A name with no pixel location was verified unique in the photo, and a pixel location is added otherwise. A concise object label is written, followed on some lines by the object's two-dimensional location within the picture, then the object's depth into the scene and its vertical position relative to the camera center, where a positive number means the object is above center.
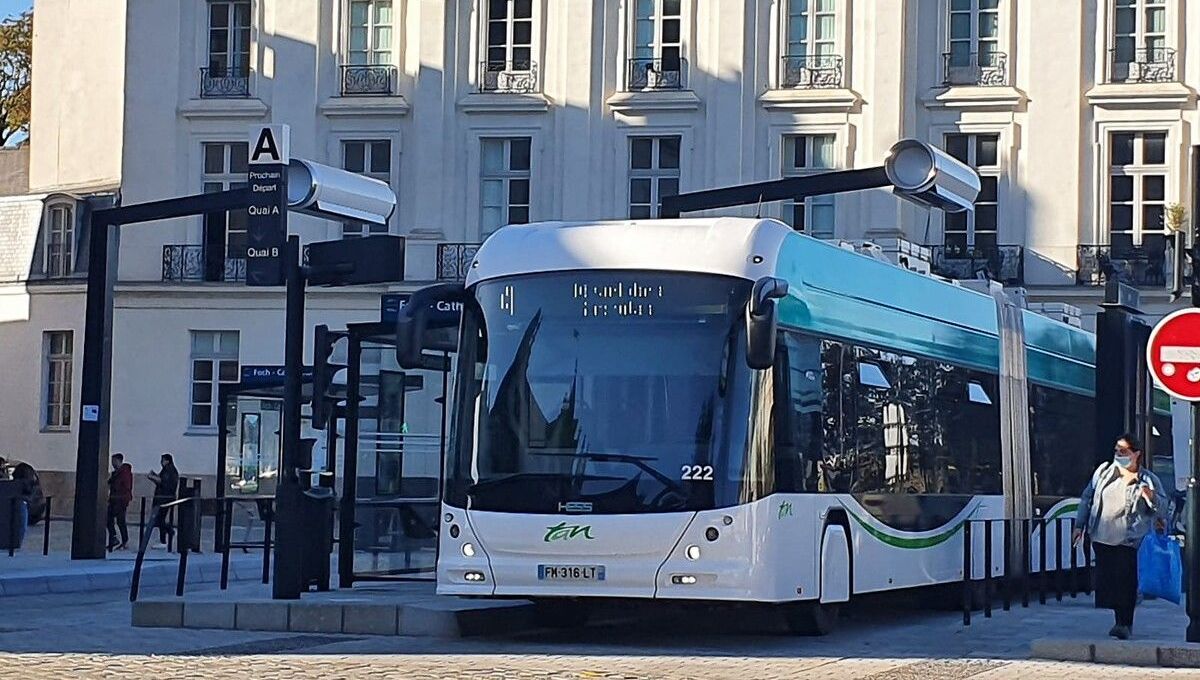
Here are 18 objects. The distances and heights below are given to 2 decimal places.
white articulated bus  14.93 +0.02
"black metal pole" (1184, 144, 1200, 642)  15.09 -0.49
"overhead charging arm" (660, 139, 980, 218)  19.55 +2.29
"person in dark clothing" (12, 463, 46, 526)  38.91 -1.51
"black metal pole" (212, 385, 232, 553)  29.45 -0.45
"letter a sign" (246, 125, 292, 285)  19.05 +1.83
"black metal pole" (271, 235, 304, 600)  17.39 -0.48
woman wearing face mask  16.20 -0.64
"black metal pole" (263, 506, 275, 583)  21.03 -1.38
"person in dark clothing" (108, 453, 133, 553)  34.09 -1.33
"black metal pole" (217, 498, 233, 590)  20.59 -1.23
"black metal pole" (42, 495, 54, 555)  28.29 -1.74
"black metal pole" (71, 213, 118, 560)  25.86 +0.19
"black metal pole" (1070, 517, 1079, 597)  22.51 -1.57
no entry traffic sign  15.16 +0.59
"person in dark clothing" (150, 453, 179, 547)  33.72 -1.09
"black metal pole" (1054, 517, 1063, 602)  23.05 -1.29
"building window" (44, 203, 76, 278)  47.72 +3.79
